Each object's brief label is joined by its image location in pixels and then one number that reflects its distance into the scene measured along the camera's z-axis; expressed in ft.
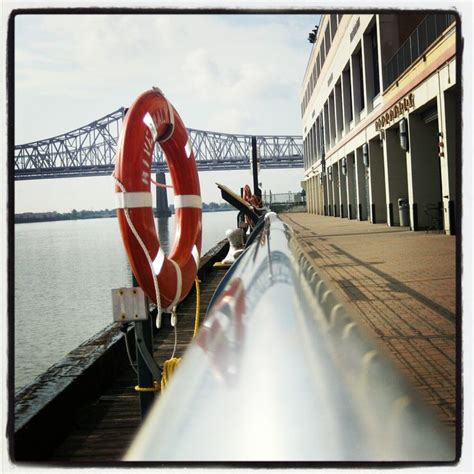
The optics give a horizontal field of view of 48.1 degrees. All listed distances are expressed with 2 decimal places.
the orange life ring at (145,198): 6.77
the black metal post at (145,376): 7.68
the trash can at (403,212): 50.16
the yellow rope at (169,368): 7.39
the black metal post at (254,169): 43.98
